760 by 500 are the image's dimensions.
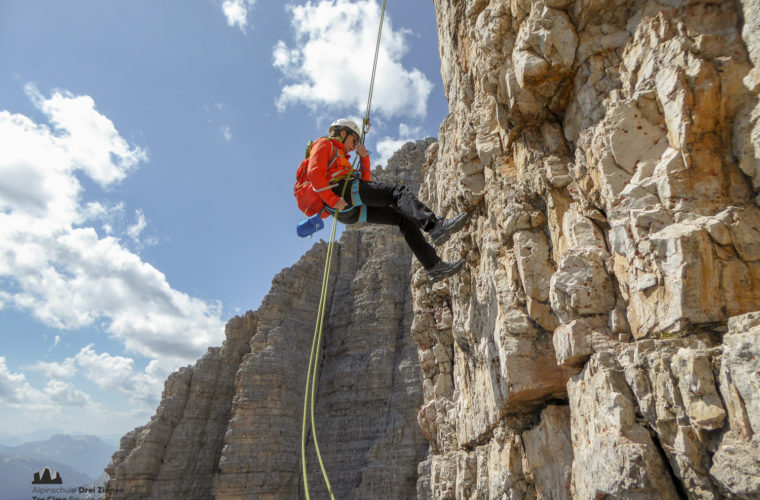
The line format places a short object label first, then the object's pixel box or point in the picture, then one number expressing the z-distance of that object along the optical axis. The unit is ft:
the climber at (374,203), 20.61
